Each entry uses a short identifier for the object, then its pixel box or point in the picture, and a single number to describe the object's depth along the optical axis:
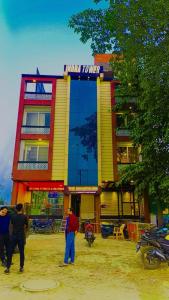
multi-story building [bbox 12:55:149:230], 22.89
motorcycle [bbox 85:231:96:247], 13.39
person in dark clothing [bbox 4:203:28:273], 7.63
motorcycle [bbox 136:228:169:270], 8.33
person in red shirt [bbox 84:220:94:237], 13.98
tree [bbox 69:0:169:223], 11.63
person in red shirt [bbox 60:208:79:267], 8.74
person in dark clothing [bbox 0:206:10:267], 8.16
